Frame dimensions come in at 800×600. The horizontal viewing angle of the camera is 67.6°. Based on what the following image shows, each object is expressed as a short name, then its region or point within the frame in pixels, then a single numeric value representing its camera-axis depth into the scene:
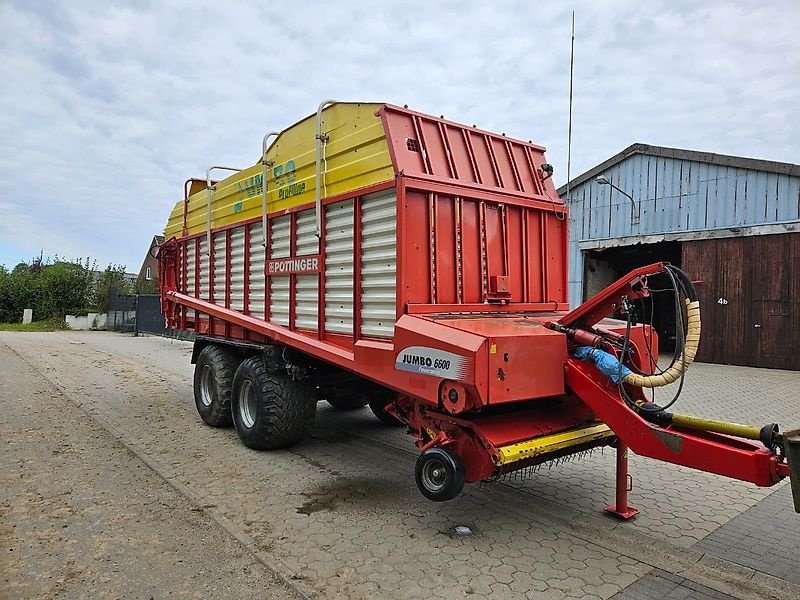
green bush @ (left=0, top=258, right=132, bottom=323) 34.03
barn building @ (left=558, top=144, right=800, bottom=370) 13.42
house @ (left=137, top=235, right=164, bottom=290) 33.81
